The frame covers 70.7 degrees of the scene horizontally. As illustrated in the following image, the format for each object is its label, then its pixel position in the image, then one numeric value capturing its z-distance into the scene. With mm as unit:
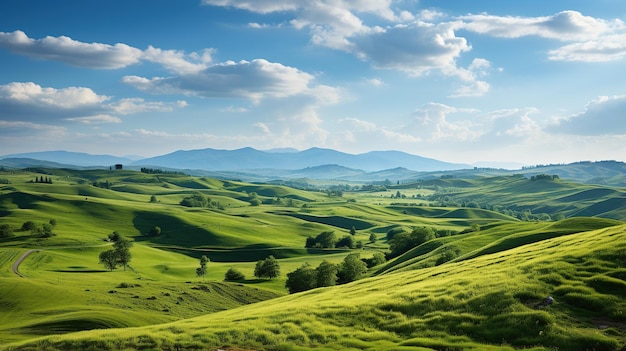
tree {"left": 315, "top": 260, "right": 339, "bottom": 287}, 116375
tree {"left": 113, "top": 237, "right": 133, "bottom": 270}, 150500
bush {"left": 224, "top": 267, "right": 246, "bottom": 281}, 147375
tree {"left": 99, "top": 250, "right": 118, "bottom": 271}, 148875
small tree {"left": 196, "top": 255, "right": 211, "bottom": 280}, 150700
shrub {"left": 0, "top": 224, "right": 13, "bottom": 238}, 189625
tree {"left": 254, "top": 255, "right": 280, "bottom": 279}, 150875
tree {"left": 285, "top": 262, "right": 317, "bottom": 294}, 116419
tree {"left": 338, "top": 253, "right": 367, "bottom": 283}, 126875
